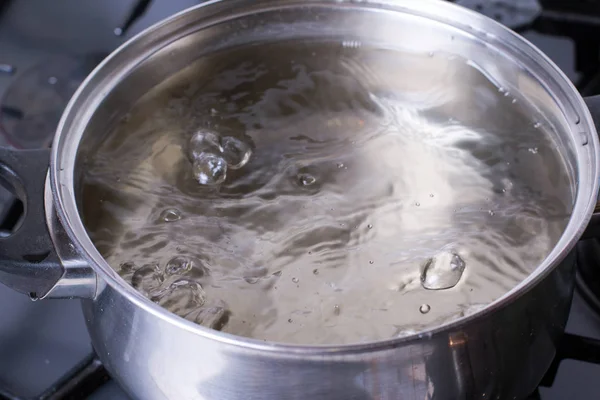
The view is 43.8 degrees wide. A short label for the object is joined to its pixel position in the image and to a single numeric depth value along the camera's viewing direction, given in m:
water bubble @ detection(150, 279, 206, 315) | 0.60
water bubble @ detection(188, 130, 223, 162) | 0.74
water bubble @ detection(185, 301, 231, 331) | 0.58
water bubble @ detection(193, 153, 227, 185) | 0.72
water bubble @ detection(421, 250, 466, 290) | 0.61
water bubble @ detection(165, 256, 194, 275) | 0.63
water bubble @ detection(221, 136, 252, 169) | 0.74
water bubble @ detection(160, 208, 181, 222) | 0.68
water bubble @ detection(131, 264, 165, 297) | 0.61
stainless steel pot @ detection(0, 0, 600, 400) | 0.47
